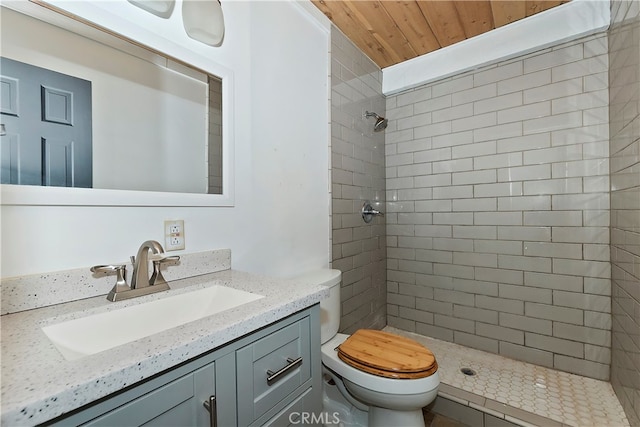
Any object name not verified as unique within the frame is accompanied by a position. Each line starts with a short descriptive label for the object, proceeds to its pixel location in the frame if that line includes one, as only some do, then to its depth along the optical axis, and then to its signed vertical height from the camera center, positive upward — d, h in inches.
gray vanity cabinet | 20.1 -15.0
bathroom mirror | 33.5 +14.9
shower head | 90.9 +28.1
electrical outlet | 42.5 -3.5
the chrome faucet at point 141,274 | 34.4 -7.8
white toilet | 47.9 -27.9
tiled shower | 63.5 +1.4
